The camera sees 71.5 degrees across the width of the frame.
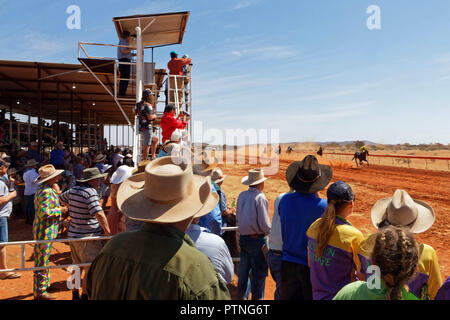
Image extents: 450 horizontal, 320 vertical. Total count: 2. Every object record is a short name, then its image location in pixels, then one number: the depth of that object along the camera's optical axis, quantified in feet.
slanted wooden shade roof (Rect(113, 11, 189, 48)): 33.40
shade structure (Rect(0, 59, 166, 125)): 34.60
